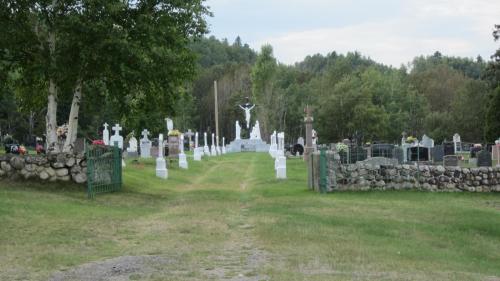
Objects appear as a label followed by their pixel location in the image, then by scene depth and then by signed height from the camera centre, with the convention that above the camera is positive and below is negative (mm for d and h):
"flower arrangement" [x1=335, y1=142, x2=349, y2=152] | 27581 -89
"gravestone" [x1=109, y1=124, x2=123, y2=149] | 35844 +853
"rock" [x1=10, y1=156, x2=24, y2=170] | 18000 -307
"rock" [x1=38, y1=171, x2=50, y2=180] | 17984 -688
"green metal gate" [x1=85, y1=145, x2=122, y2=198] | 17234 -537
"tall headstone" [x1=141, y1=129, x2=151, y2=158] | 42344 +100
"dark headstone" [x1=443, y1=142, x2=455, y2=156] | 35469 -323
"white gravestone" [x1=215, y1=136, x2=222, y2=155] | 61847 -83
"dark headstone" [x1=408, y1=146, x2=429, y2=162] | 30330 -410
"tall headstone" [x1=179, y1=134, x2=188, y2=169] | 32656 -636
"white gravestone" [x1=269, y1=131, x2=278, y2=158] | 49125 +95
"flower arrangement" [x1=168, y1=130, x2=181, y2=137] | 37375 +894
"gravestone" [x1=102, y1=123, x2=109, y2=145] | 35412 +804
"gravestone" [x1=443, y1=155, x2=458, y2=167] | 26453 -709
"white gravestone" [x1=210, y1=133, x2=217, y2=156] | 59325 -173
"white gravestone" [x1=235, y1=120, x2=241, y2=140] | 73262 +1826
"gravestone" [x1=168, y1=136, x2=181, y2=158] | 37281 +169
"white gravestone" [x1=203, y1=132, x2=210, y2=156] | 55719 -233
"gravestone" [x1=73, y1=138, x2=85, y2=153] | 26969 +264
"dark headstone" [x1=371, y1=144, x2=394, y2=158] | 31438 -287
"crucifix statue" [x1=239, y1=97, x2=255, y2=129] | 73812 +4520
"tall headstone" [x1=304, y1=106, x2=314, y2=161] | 28870 +691
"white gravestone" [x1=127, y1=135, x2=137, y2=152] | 41400 +380
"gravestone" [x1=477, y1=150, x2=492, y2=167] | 27422 -677
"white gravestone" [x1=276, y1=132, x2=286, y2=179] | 24812 -822
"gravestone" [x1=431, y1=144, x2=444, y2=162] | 32062 -455
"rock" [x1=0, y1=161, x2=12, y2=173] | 18062 -431
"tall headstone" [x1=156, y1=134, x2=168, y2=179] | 25922 -814
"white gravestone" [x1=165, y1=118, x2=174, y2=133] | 39950 +1516
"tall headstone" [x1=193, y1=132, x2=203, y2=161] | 42566 -379
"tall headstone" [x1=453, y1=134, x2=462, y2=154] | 54119 +77
